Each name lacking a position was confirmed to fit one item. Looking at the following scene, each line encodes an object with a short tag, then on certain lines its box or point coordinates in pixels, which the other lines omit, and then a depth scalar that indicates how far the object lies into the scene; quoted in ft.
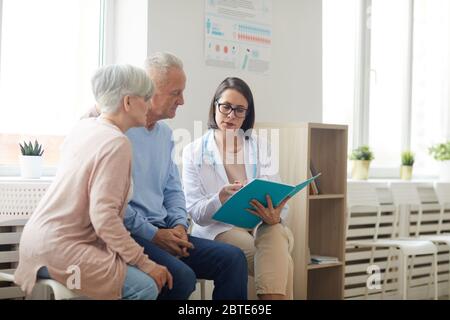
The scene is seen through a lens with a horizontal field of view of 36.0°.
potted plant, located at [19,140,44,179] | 10.21
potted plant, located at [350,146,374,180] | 15.37
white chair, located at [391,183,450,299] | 15.31
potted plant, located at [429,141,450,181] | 16.72
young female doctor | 9.48
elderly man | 8.68
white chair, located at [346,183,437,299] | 13.80
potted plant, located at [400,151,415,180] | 16.38
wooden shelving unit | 11.35
